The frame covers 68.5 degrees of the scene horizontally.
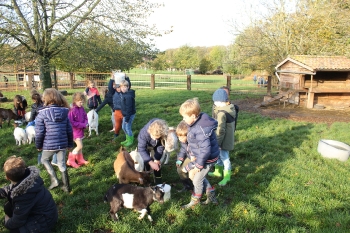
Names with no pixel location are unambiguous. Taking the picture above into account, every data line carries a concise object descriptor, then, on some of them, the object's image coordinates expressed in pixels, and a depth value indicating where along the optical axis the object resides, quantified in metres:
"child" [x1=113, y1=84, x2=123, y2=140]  6.83
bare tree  9.53
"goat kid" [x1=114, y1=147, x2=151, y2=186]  4.08
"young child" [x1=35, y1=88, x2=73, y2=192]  4.00
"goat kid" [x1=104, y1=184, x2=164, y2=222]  3.38
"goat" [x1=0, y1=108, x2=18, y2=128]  8.23
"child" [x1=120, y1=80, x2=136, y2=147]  6.49
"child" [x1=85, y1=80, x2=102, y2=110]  7.97
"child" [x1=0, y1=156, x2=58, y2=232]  2.78
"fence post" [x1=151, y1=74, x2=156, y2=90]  20.67
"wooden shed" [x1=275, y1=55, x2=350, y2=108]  13.17
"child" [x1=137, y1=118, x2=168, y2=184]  3.86
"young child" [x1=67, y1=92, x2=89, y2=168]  5.37
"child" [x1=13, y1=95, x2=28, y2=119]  8.47
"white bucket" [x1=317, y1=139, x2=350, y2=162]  5.82
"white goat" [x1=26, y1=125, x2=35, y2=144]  6.54
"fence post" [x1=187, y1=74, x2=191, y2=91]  19.92
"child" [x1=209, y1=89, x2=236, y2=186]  4.60
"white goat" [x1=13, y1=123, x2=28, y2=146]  6.54
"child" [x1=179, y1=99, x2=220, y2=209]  3.53
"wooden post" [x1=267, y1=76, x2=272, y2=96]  16.95
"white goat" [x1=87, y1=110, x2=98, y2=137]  7.36
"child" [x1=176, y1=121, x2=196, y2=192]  3.95
